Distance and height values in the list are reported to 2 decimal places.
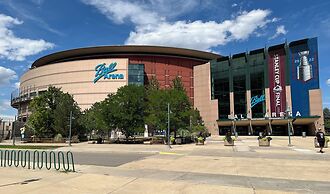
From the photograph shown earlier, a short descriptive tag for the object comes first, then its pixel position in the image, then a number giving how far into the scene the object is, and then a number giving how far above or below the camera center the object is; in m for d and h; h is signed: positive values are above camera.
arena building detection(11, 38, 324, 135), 74.94 +12.56
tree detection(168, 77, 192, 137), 38.00 +1.38
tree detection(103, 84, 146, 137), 39.84 +1.49
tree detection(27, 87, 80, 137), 47.44 +1.20
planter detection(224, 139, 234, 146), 30.73 -2.41
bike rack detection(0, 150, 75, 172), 13.91 -2.31
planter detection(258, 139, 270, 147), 29.66 -2.35
